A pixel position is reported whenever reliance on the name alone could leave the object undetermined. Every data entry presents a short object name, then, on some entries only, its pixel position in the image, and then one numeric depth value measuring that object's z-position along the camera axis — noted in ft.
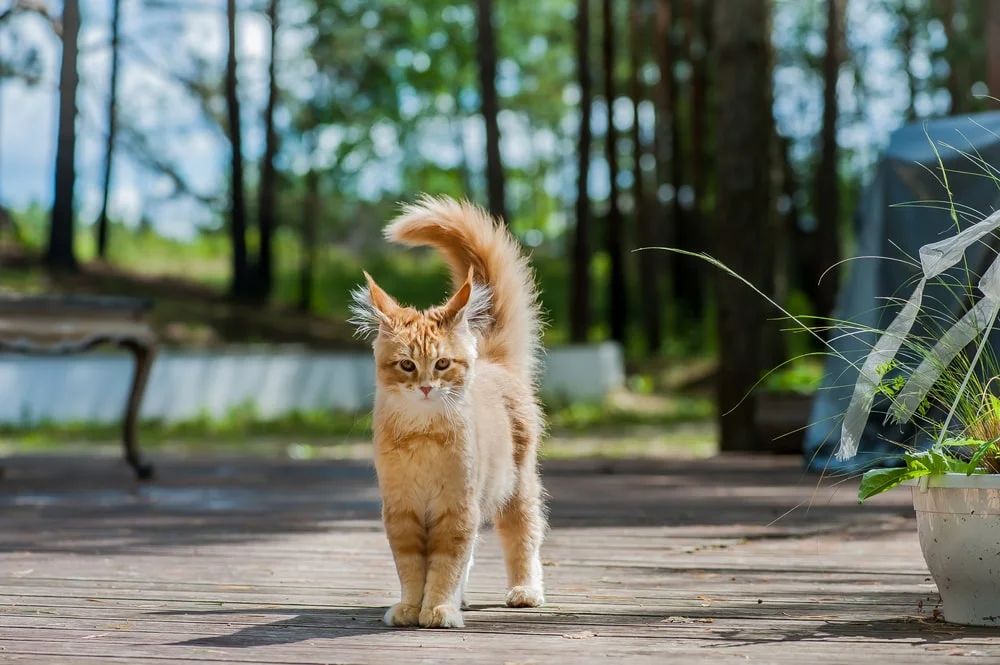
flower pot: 9.43
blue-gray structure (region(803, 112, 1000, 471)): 21.31
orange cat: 10.27
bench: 21.79
